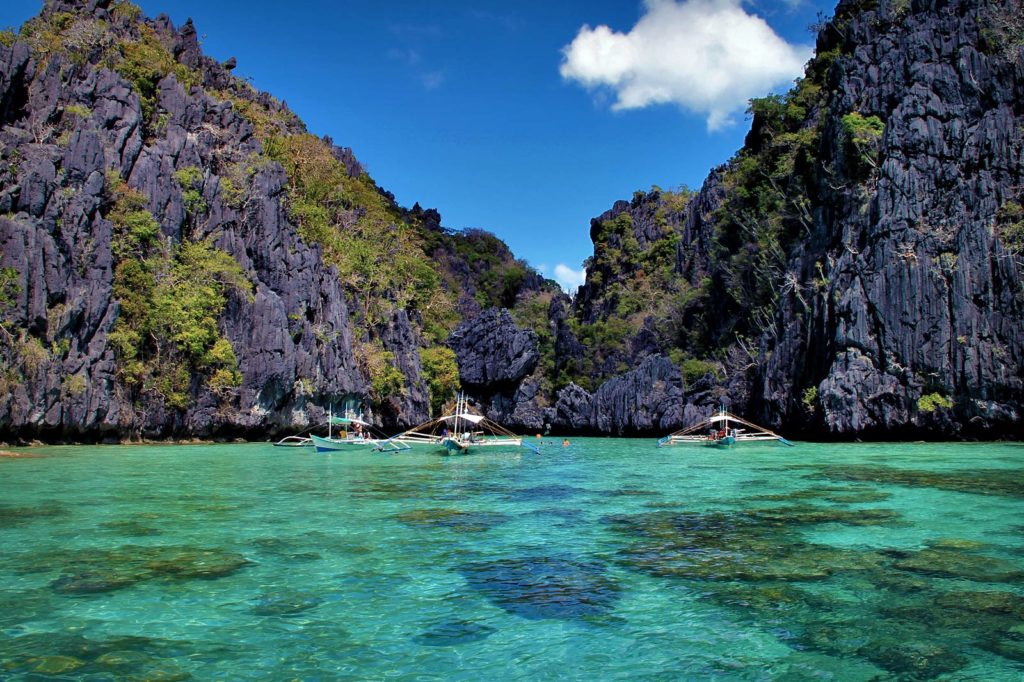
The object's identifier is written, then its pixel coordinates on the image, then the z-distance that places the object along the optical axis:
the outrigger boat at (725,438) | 33.81
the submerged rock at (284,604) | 6.59
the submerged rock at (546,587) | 6.70
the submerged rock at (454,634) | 5.90
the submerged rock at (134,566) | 7.38
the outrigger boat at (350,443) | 31.13
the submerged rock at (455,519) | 11.29
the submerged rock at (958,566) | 7.62
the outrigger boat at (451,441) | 29.75
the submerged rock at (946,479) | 14.83
